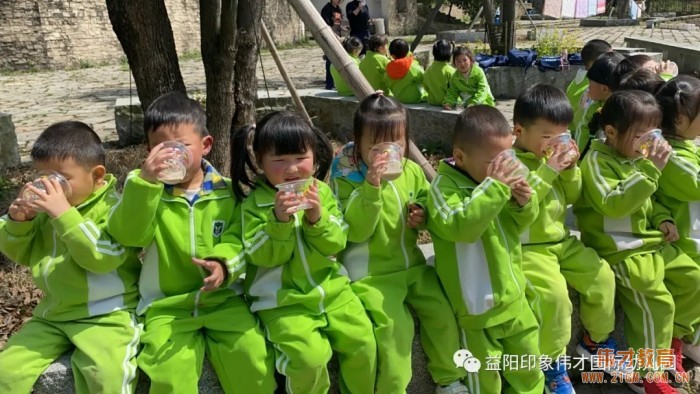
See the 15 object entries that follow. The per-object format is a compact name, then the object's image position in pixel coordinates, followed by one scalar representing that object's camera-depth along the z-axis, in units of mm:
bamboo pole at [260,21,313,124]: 5706
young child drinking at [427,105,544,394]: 2441
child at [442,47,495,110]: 7324
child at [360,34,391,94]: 8242
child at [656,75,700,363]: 2938
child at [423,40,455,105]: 7430
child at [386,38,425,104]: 7867
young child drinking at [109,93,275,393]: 2146
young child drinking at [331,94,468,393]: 2381
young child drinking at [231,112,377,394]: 2223
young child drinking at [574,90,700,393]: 2738
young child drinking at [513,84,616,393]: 2625
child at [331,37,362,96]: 9350
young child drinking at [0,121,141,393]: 2127
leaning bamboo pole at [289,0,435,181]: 3887
